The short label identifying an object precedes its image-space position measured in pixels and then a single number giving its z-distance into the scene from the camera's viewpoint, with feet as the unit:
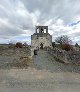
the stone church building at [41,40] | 84.69
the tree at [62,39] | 106.70
